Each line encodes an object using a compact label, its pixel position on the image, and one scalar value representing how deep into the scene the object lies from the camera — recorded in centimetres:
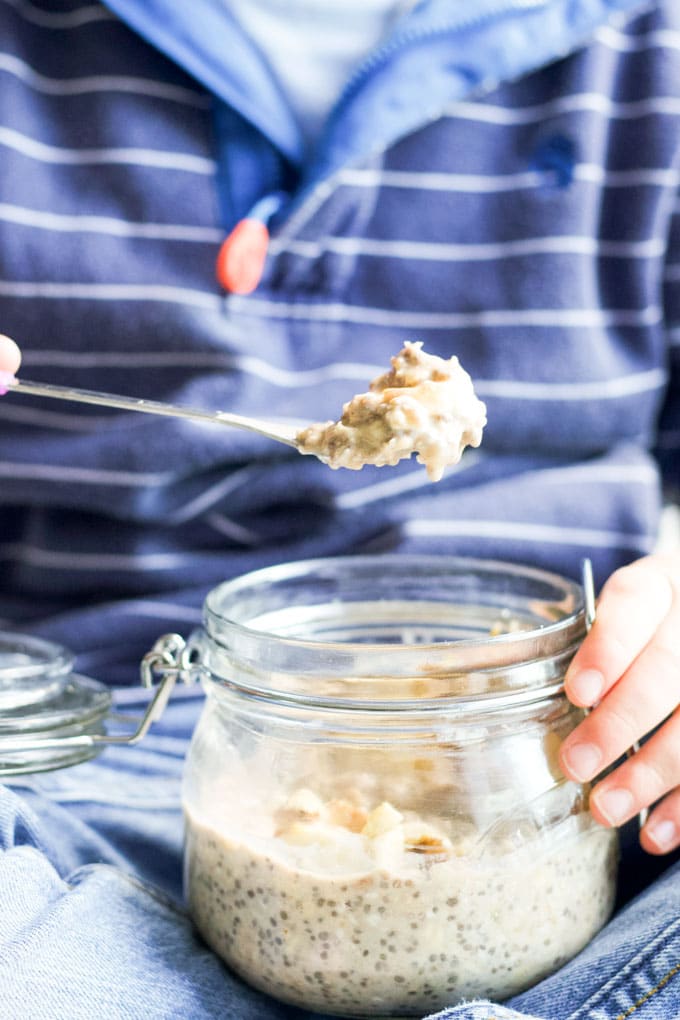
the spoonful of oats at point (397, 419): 54
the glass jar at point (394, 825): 54
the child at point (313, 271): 87
